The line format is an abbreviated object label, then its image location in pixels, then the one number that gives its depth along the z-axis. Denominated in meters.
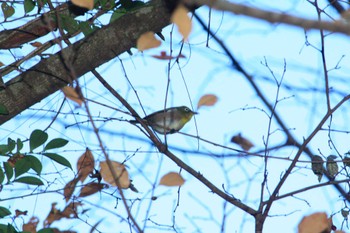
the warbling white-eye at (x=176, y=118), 6.20
